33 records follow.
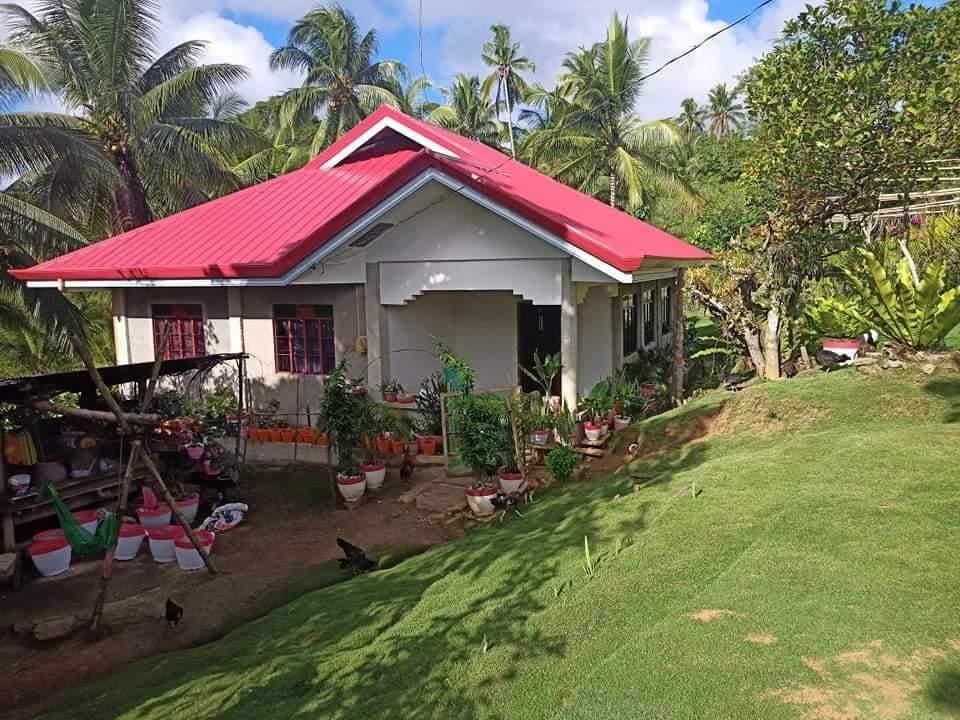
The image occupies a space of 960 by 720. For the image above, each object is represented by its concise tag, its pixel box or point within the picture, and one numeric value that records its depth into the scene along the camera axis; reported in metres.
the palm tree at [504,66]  36.81
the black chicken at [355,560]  7.53
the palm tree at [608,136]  26.86
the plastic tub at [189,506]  9.49
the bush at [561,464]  9.38
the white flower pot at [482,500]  8.89
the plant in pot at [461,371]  9.57
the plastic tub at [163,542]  8.37
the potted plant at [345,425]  9.63
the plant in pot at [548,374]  10.58
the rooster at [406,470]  10.55
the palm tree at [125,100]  17.25
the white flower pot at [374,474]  10.20
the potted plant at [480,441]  8.89
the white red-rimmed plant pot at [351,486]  9.81
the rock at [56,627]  6.69
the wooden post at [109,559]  6.70
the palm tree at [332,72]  28.11
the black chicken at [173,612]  6.67
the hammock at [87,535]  7.05
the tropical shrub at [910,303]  9.38
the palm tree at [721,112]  62.44
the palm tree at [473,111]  37.44
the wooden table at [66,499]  8.30
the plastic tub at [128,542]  8.50
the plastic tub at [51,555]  8.12
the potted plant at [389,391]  12.16
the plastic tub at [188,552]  8.12
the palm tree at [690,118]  60.16
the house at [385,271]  10.83
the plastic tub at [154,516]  8.99
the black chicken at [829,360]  11.76
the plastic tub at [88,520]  8.84
